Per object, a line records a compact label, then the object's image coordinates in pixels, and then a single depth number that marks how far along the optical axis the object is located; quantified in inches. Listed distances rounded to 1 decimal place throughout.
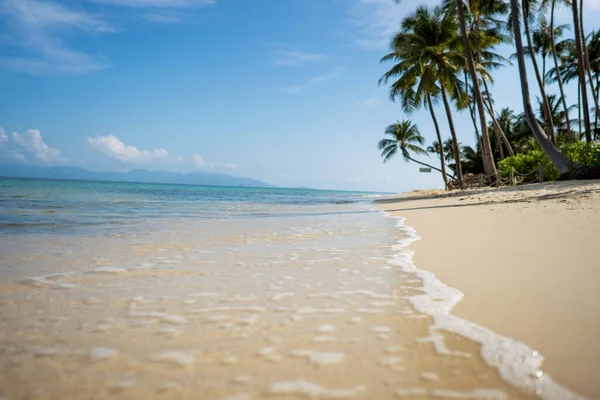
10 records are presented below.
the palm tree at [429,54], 877.2
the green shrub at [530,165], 701.9
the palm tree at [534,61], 792.6
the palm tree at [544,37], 1127.6
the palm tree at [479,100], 646.5
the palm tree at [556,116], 1328.7
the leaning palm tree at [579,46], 647.7
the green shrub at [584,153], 523.1
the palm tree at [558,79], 918.4
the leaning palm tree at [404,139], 1617.9
